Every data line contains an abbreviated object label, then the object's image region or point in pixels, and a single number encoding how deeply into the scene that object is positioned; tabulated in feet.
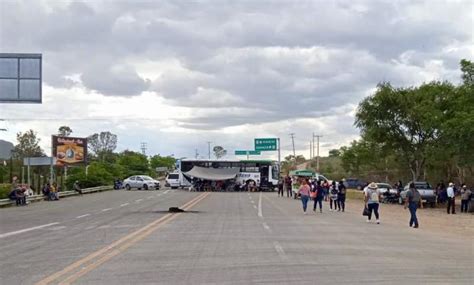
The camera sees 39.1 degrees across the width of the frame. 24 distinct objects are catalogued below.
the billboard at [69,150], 251.19
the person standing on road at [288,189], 187.11
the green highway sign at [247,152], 292.69
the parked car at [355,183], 279.30
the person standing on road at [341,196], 109.71
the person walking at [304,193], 97.99
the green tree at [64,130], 401.66
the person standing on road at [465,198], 121.80
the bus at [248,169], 231.09
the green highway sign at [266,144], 289.53
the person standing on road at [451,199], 119.34
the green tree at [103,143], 453.17
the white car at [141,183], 243.40
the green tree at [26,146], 316.11
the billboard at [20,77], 107.04
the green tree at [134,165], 355.44
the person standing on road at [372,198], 83.61
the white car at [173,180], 251.60
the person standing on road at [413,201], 78.95
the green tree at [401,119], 160.22
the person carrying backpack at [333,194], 114.79
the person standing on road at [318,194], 106.30
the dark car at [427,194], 141.59
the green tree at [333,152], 519.44
